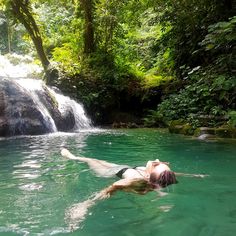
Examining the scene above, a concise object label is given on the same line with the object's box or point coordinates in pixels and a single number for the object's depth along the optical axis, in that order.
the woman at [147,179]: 3.04
